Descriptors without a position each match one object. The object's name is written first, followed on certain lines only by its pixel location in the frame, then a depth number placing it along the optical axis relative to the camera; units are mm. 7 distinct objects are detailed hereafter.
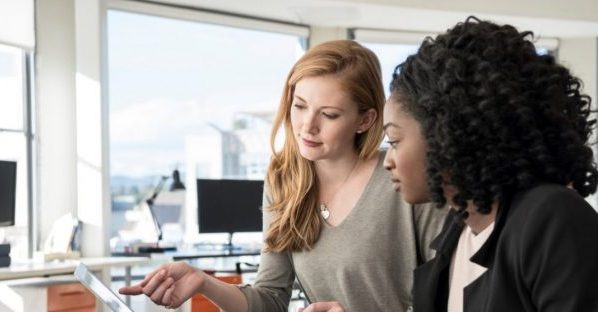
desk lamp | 5027
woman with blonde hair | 1640
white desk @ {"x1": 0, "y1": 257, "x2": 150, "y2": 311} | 3914
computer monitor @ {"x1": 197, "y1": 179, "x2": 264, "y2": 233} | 5094
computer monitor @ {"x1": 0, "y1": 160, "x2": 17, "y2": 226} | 4367
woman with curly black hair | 944
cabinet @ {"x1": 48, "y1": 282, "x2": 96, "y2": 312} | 4074
